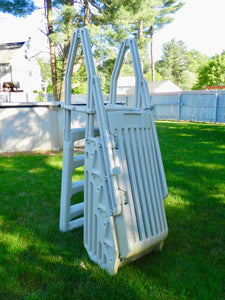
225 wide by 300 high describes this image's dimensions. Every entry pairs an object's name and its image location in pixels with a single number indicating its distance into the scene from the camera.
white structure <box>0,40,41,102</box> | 28.27
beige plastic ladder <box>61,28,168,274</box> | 1.92
